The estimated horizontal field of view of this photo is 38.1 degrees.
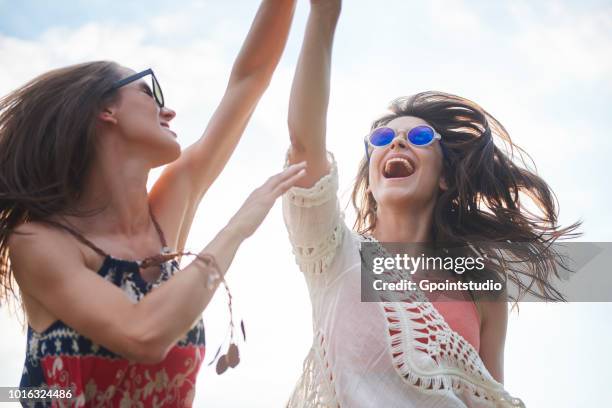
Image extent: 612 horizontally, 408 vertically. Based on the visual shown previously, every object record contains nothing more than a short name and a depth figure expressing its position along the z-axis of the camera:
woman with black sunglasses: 2.42
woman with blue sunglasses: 3.21
